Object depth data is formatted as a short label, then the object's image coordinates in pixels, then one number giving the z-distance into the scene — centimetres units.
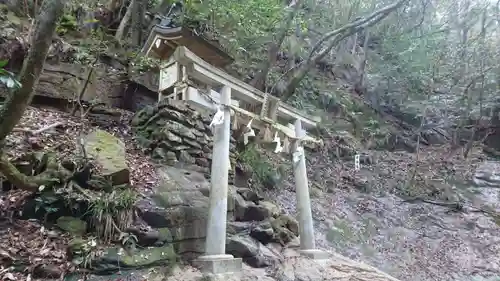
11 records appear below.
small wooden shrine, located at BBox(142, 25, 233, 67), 721
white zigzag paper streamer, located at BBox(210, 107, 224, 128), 574
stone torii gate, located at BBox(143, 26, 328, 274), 523
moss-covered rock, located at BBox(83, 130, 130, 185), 545
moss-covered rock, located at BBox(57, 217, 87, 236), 463
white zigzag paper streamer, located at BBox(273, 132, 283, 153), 717
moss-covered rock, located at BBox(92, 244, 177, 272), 438
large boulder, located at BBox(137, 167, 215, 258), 532
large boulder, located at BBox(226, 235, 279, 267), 602
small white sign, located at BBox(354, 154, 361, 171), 1316
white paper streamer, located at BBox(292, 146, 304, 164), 747
